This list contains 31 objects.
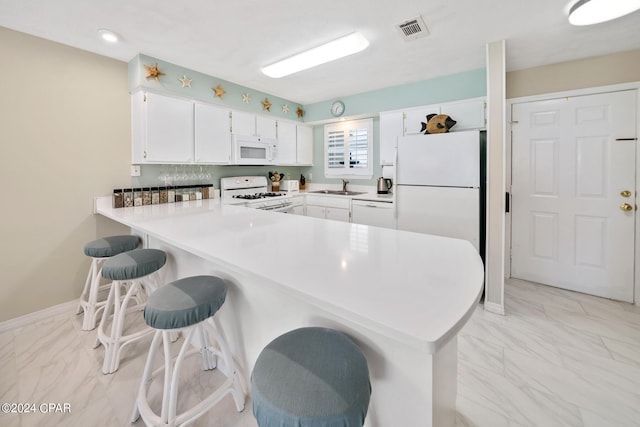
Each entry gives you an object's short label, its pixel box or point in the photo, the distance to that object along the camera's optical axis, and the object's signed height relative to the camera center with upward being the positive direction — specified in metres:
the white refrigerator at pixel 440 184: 2.69 +0.25
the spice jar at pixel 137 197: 2.77 +0.14
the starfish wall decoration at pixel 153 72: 2.70 +1.36
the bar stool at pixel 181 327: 1.26 -0.54
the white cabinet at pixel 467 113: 3.09 +1.08
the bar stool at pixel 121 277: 1.81 -0.43
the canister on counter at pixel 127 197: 2.69 +0.14
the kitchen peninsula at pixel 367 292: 0.73 -0.25
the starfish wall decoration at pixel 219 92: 3.28 +1.41
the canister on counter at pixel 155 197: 2.92 +0.15
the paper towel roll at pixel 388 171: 4.00 +0.55
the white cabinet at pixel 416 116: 3.35 +1.15
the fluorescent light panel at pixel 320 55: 2.35 +1.44
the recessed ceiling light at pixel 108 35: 2.22 +1.44
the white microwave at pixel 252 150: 3.54 +0.82
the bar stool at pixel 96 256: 2.27 -0.36
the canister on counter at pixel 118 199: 2.62 +0.12
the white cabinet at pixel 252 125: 3.53 +1.15
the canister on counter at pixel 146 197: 2.85 +0.15
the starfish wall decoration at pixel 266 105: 3.87 +1.47
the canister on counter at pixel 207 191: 3.47 +0.25
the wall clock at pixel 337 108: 4.13 +1.51
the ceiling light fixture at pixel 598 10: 1.79 +1.31
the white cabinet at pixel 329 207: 3.80 +0.03
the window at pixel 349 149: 4.21 +0.96
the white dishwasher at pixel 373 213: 3.42 -0.05
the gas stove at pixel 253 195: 3.56 +0.22
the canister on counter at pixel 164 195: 2.99 +0.17
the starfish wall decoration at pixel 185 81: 2.96 +1.38
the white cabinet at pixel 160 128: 2.77 +0.86
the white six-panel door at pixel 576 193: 2.74 +0.16
